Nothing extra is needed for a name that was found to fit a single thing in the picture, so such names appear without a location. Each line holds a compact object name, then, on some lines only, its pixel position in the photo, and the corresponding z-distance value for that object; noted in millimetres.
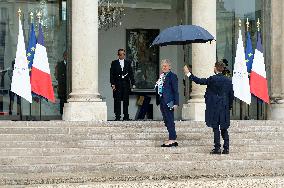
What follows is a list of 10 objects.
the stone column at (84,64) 16234
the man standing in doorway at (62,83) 18875
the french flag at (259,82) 18625
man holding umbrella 12969
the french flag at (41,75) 16925
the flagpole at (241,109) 19773
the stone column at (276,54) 19297
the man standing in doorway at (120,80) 17266
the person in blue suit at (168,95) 13383
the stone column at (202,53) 17531
